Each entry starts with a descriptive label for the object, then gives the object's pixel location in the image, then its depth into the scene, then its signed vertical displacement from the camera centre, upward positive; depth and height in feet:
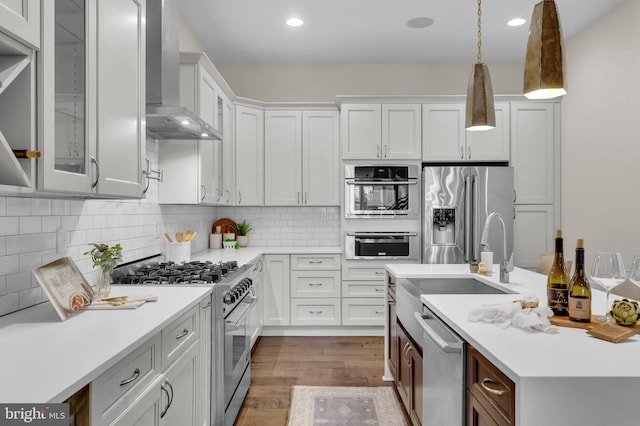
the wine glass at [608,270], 4.64 -0.65
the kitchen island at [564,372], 3.44 -1.35
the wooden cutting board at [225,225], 15.90 -0.50
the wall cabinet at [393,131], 14.83 +2.91
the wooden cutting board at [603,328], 4.28 -1.27
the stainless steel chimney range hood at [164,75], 7.99 +2.80
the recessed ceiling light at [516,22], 12.75 +5.92
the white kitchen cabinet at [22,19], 3.65 +1.78
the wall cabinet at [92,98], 4.34 +1.44
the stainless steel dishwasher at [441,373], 5.04 -2.14
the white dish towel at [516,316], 4.63 -1.22
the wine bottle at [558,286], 5.16 -0.93
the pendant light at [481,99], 7.29 +2.00
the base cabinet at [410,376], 7.24 -3.12
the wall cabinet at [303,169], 15.42 +1.61
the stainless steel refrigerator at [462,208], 14.32 +0.16
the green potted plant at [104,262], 6.25 -0.76
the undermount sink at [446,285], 8.90 -1.57
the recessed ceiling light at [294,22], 12.60 +5.86
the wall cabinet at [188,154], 10.57 +1.49
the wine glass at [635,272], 4.50 -0.65
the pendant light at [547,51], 5.11 +2.01
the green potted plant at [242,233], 15.90 -0.81
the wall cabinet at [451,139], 14.84 +2.63
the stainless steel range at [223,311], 7.54 -1.99
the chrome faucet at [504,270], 7.84 -1.08
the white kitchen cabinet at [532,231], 14.93 -0.66
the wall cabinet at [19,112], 3.88 +0.96
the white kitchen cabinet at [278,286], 14.61 -2.60
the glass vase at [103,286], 6.27 -1.13
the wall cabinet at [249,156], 14.90 +2.06
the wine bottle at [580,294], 4.83 -0.97
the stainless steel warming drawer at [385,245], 14.78 -1.16
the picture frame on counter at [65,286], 5.08 -0.98
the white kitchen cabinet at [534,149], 14.93 +2.29
